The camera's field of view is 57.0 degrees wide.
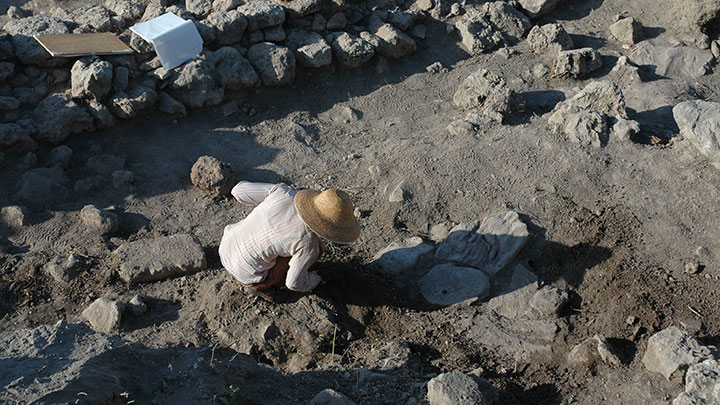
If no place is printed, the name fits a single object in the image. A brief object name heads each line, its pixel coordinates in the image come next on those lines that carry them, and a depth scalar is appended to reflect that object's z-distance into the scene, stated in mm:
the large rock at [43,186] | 5555
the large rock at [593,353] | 4305
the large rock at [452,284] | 4949
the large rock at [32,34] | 6004
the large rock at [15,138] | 5645
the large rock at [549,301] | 4797
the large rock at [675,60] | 6848
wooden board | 5988
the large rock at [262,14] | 6570
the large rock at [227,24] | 6512
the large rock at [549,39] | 7121
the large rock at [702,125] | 5512
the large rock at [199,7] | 6691
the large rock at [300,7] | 6676
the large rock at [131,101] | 6023
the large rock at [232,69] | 6449
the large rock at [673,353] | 4043
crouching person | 4184
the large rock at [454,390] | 3707
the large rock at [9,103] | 5848
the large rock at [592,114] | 5746
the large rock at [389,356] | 4253
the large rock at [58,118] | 5836
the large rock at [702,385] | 3694
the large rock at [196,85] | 6230
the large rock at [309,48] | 6699
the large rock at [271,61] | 6570
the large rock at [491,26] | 7242
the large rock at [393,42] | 6906
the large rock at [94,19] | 6441
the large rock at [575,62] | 6730
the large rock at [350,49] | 6773
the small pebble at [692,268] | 4895
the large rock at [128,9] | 6625
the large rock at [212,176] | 5660
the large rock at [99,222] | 5359
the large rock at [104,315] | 4594
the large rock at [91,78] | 5869
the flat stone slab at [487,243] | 5117
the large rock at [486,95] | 6215
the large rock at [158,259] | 4988
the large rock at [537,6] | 7434
